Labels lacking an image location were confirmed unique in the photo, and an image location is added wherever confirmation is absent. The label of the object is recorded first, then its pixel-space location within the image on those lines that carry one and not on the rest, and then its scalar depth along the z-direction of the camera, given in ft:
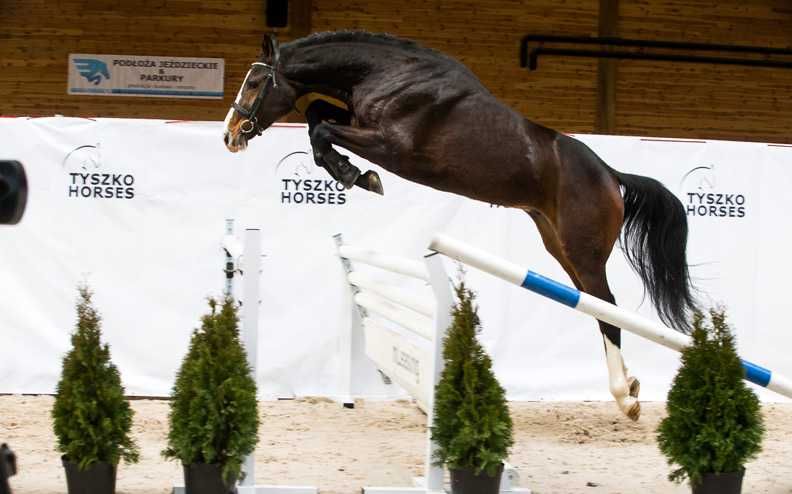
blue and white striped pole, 22.85
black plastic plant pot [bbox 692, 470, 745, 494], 24.17
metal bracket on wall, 73.31
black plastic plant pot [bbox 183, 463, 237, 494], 23.66
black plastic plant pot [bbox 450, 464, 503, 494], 23.85
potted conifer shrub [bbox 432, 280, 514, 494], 23.67
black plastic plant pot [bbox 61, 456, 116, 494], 24.00
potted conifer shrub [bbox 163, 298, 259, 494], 23.56
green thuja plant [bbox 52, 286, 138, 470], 23.94
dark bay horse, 29.27
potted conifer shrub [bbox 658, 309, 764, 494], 24.06
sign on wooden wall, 70.03
